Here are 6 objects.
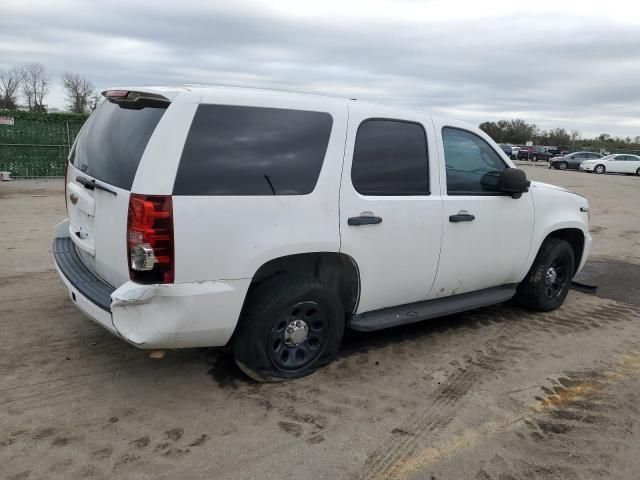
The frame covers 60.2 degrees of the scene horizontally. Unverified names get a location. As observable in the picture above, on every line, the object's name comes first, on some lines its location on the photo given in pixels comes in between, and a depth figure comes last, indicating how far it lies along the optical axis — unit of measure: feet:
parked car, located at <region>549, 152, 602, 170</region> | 137.39
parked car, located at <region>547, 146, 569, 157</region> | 199.93
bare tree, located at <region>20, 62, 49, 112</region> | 214.07
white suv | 10.31
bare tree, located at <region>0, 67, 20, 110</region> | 191.88
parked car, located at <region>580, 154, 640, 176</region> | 125.39
